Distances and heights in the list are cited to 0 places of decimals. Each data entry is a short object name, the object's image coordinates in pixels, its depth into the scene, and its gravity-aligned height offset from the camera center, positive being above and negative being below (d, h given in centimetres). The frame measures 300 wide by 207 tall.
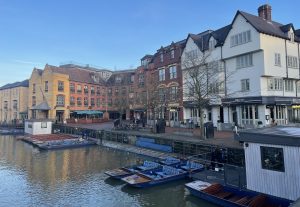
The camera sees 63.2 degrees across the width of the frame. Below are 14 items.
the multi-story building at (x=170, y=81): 4119 +630
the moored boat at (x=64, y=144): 3566 -412
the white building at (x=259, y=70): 3070 +587
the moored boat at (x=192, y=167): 1941 -430
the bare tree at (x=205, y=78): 2698 +520
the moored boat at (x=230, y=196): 1209 -450
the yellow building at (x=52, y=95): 6122 +561
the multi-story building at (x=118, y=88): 6652 +802
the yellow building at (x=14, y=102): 7525 +487
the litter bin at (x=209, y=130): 2584 -162
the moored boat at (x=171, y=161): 2152 -417
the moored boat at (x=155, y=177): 1739 -463
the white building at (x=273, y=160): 1159 -237
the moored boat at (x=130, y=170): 1939 -452
